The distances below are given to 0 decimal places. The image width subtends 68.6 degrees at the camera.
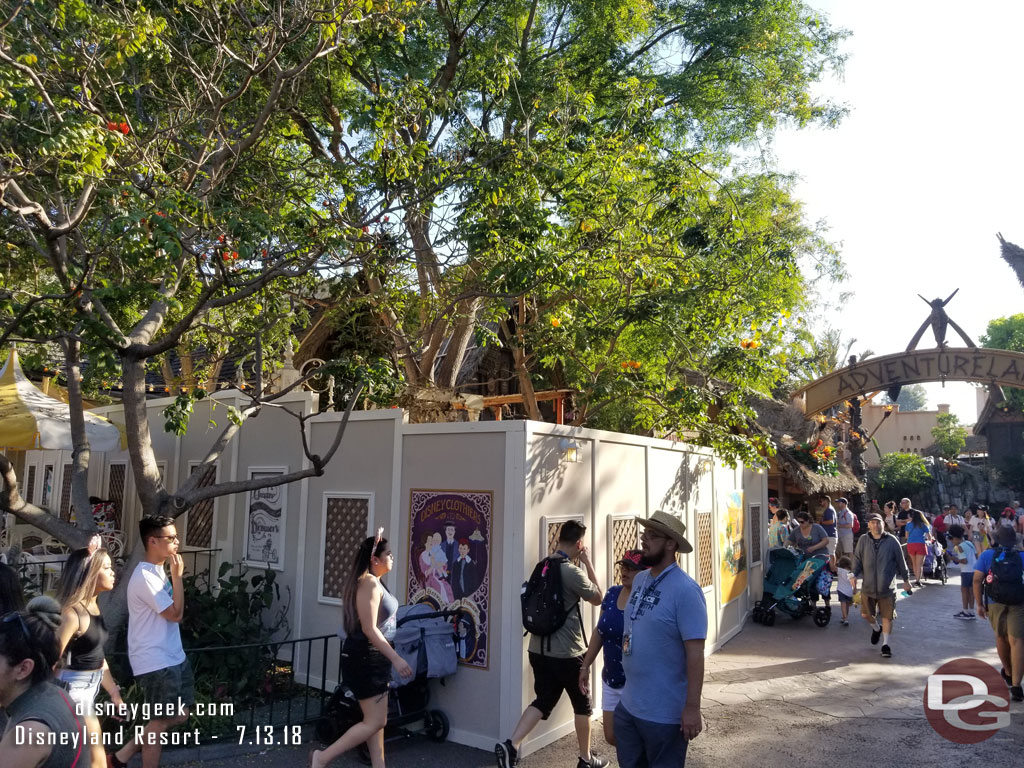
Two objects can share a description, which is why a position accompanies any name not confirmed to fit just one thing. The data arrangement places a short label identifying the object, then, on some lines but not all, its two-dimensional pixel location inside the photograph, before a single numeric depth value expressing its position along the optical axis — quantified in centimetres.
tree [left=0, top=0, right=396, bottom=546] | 650
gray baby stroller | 606
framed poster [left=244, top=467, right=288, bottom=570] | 863
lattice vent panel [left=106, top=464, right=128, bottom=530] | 1129
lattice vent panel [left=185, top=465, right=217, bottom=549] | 976
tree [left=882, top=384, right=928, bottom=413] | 9844
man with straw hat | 382
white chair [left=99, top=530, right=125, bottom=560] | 1014
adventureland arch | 1195
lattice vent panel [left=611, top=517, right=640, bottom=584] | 777
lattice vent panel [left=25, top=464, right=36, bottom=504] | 1492
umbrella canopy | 927
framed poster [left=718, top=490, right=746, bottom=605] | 1073
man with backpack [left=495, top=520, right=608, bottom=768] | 570
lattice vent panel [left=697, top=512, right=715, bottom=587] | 983
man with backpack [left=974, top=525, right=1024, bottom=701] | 748
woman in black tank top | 435
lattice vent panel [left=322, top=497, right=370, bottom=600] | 778
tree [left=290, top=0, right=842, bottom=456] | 850
